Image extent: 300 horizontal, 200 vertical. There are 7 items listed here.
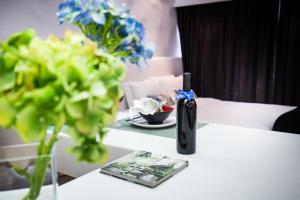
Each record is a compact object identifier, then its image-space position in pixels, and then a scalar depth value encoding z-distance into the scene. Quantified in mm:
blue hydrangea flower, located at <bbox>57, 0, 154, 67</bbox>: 527
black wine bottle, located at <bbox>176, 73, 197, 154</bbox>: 1118
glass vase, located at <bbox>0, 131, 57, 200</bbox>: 515
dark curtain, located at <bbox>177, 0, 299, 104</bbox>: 4492
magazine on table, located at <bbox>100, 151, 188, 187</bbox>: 928
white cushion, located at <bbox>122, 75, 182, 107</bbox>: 3438
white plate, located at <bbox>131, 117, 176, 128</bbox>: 1571
